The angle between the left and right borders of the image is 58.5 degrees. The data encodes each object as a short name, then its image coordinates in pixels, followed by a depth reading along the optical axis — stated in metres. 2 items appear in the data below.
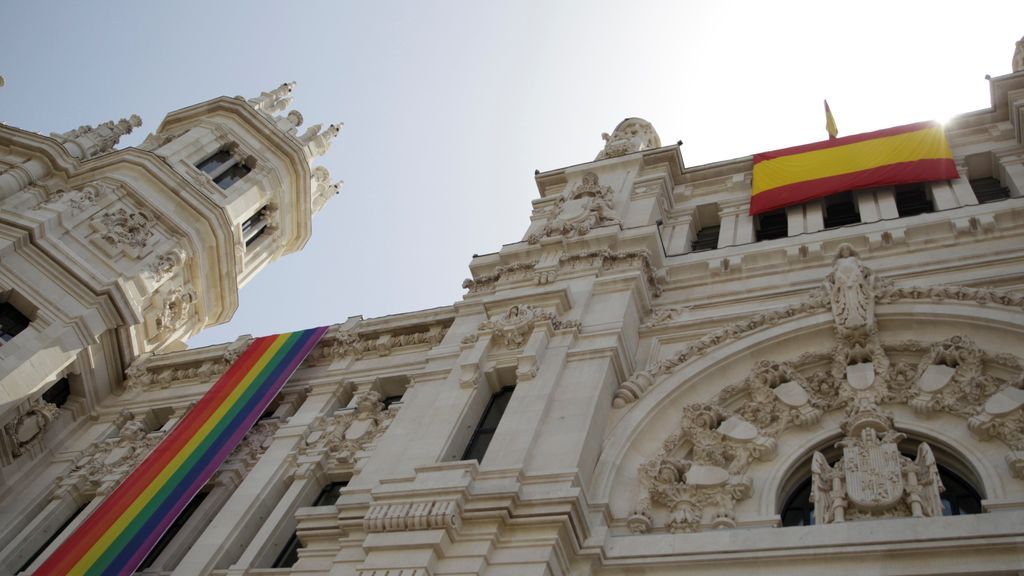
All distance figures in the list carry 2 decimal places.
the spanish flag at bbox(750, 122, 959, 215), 20.48
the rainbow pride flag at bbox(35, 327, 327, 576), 16.78
